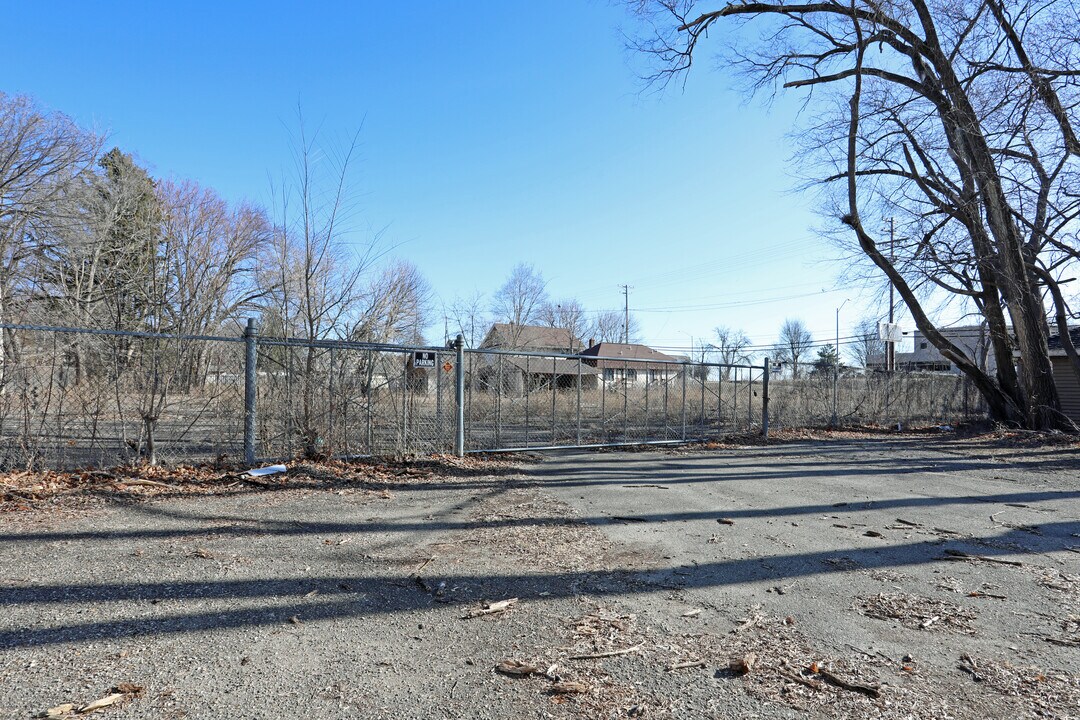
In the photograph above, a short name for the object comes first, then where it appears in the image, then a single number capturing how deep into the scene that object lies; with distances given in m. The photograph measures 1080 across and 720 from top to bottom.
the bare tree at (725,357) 16.52
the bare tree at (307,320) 8.29
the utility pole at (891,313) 17.36
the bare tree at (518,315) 48.25
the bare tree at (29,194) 21.41
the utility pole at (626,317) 60.56
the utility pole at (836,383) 18.09
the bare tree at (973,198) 14.14
